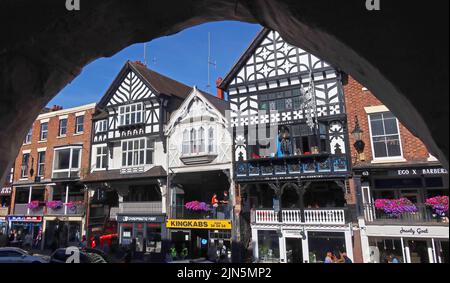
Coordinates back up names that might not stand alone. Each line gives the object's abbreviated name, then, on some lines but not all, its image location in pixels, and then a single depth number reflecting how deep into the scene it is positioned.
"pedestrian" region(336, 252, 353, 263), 15.20
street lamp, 18.44
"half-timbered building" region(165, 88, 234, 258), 22.22
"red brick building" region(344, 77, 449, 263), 16.70
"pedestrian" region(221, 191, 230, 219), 21.83
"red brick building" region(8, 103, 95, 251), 27.93
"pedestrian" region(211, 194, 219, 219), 22.28
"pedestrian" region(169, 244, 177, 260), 22.02
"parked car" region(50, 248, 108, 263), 14.25
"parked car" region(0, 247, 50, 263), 13.92
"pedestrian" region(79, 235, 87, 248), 24.93
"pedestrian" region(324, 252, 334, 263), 15.39
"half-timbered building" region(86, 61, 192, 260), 24.48
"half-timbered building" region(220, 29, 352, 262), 18.87
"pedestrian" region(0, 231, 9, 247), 28.29
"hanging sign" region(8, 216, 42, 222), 29.49
